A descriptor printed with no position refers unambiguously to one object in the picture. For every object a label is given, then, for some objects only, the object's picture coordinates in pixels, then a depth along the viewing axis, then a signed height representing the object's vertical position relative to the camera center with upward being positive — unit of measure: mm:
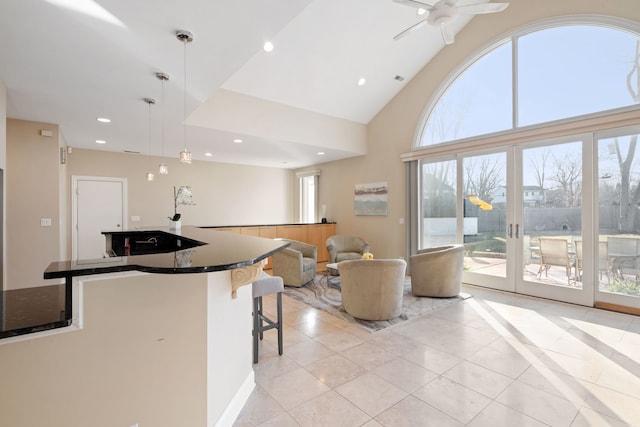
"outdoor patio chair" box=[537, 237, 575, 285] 4156 -609
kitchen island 1212 -626
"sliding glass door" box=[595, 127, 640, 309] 3646 -68
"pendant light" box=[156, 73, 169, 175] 2819 +1372
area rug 3529 -1272
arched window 3798 +2022
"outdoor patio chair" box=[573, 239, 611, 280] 3838 -614
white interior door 5977 +127
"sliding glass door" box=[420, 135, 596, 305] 4059 -34
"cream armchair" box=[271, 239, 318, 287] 5047 -918
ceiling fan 3023 +2186
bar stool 2584 -736
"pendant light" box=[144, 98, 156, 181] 3426 +1377
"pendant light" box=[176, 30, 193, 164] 2236 +1398
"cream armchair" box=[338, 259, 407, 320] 3439 -866
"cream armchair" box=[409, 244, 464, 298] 4336 -869
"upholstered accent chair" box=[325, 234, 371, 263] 5914 -684
